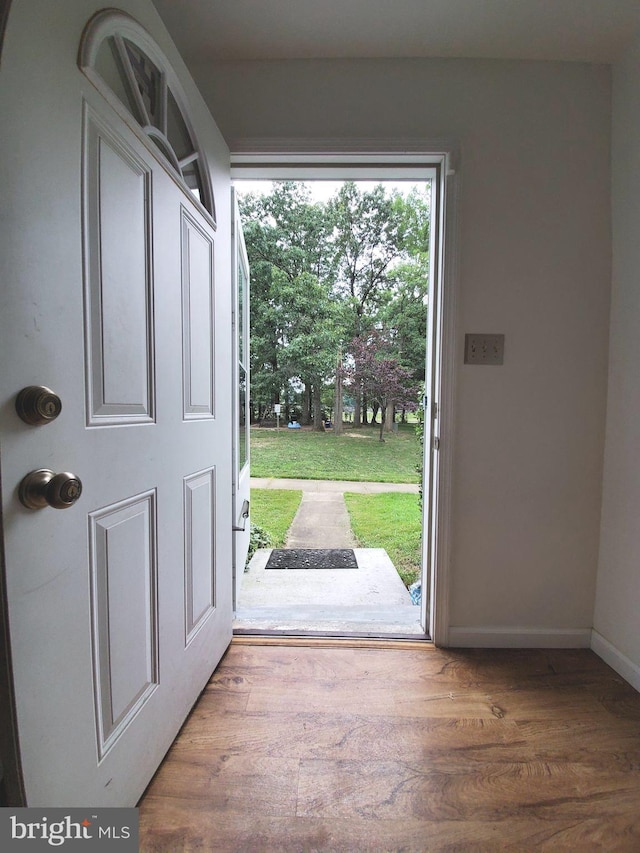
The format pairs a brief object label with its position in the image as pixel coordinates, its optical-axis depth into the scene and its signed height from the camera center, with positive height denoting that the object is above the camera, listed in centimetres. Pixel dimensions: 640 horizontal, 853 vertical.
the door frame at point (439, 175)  142 +94
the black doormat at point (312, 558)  251 -119
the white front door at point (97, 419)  58 -4
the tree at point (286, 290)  742 +235
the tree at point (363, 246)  757 +356
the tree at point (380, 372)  748 +64
